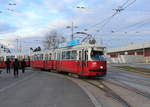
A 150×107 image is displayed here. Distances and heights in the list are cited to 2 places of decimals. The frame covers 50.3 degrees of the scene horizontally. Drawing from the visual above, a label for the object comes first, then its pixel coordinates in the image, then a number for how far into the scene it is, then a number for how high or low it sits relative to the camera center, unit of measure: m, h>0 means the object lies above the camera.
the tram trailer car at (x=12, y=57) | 29.47 -0.17
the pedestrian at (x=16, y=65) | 14.83 -0.83
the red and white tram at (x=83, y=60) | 12.51 -0.35
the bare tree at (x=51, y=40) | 56.05 +5.53
